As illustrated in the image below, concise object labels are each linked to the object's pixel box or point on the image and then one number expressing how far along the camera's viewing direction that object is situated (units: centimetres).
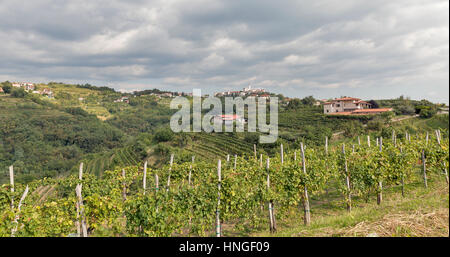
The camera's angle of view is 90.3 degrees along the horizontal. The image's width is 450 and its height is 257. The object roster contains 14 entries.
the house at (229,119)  4138
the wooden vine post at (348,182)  770
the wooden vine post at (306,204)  709
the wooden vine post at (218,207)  572
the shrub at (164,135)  3750
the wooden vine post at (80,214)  497
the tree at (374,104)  4655
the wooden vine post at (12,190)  584
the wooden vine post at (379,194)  795
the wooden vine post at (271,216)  667
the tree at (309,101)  5546
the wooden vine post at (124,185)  731
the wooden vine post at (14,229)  435
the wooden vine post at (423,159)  885
